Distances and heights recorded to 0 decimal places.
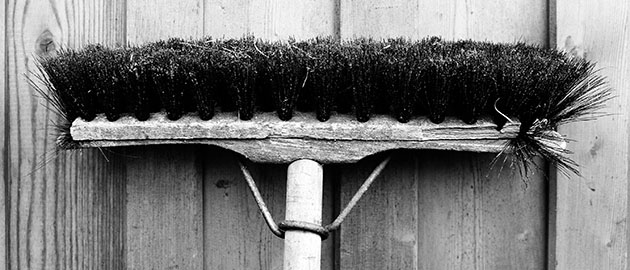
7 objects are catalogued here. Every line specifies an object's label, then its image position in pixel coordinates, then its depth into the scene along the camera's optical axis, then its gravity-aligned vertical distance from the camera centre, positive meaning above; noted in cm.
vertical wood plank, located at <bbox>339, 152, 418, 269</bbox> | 126 -19
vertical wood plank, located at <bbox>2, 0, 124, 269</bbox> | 131 -10
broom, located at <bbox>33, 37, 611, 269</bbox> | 108 +4
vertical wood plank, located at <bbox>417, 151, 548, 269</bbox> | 129 -17
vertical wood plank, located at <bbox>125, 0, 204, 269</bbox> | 130 -14
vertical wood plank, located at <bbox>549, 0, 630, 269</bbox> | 125 -6
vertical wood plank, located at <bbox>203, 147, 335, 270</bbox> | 130 -18
